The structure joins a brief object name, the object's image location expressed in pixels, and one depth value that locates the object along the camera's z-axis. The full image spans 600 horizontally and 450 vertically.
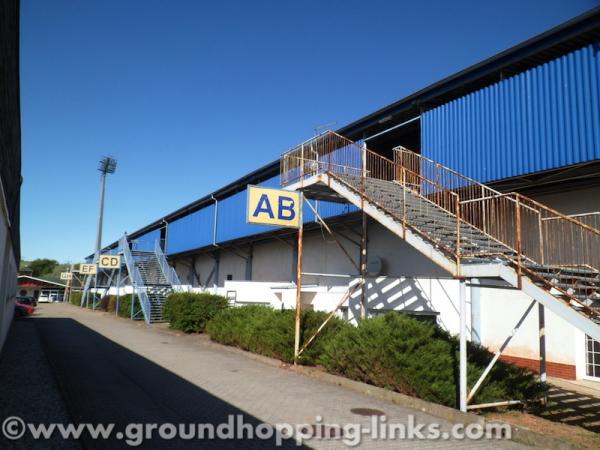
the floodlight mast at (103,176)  65.00
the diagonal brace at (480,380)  7.84
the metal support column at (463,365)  7.89
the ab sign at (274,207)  12.59
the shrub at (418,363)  8.43
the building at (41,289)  67.94
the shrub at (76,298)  58.40
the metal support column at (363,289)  13.99
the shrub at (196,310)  21.14
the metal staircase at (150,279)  27.97
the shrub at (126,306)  31.02
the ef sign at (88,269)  46.88
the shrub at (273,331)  12.81
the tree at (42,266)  128.38
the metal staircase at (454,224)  7.63
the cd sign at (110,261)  35.31
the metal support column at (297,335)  12.41
